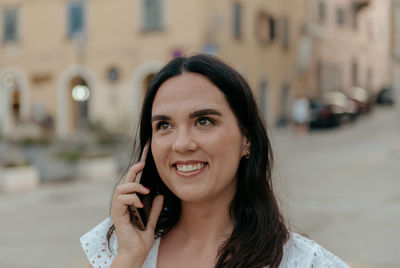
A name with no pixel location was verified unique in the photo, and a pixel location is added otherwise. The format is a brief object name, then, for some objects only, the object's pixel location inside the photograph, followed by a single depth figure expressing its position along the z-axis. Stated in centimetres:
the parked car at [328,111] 2600
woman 189
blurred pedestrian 2306
